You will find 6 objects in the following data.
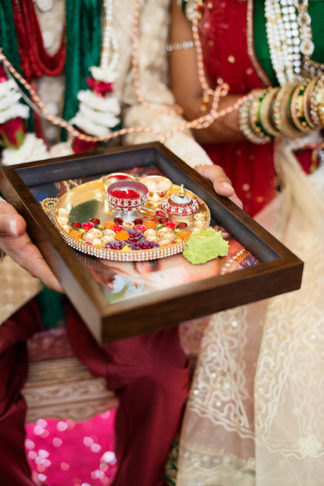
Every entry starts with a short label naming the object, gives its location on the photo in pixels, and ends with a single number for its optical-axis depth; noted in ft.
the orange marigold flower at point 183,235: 2.53
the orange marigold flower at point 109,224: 2.63
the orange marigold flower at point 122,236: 2.53
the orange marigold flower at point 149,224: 2.64
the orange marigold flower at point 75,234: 2.49
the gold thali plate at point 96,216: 2.39
